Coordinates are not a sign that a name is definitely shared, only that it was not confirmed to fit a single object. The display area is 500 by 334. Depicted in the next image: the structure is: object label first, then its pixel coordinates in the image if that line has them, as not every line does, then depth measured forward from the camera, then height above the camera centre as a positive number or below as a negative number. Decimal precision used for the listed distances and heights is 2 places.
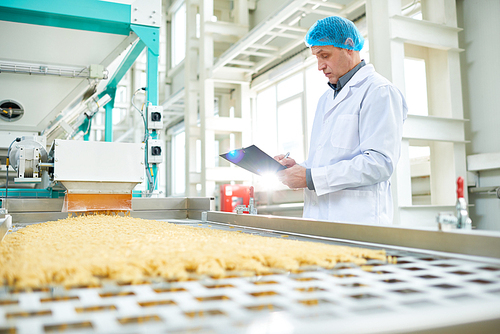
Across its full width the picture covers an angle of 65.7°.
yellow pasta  0.58 -0.11
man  1.32 +0.21
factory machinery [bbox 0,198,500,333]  0.37 -0.12
